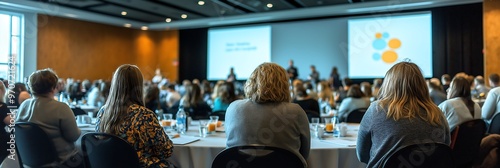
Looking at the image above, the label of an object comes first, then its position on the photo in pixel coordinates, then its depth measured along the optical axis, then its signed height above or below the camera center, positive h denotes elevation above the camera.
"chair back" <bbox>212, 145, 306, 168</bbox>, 1.79 -0.34
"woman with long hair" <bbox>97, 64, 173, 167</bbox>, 2.17 -0.19
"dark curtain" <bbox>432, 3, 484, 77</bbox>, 10.81 +1.46
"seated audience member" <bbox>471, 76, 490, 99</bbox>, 6.44 -0.02
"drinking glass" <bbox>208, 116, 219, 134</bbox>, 3.11 -0.33
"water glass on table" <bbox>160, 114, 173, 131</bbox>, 3.38 -0.32
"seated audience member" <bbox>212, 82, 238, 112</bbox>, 5.08 -0.11
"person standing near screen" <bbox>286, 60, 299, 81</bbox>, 11.82 +0.54
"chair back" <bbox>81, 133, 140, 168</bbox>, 2.04 -0.35
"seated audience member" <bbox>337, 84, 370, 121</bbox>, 5.04 -0.18
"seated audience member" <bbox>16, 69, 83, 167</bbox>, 2.68 -0.21
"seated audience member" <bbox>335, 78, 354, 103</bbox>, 7.17 -0.07
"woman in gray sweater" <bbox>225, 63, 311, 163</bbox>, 2.08 -0.16
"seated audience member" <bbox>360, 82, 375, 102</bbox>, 5.91 -0.03
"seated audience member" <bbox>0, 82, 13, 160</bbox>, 2.81 -0.27
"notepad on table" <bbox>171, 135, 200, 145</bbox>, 2.67 -0.39
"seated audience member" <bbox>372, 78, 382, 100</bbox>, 7.14 +0.05
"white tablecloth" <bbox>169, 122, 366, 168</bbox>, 2.49 -0.45
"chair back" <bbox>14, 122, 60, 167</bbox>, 2.46 -0.40
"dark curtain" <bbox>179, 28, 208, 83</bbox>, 14.97 +1.39
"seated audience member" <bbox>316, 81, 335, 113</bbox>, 6.36 -0.14
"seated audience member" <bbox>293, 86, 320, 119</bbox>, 4.89 -0.17
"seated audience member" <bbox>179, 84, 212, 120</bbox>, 5.02 -0.21
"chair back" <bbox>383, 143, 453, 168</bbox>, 1.80 -0.33
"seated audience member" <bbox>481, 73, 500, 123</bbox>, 4.43 -0.19
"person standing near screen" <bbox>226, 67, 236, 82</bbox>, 12.54 +0.44
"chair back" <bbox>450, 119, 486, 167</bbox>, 2.85 -0.39
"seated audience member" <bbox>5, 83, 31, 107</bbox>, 4.15 -0.08
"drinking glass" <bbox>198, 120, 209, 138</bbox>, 3.02 -0.34
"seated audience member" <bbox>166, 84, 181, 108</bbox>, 6.61 -0.19
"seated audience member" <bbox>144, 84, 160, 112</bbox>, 5.11 -0.14
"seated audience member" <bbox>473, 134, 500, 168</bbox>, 3.44 -0.58
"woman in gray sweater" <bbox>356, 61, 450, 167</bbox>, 1.92 -0.16
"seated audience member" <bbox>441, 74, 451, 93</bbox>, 6.70 +0.13
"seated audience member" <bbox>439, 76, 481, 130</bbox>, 3.45 -0.15
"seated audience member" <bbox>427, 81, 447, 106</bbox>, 5.06 -0.07
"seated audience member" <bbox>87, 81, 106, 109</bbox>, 7.00 -0.18
